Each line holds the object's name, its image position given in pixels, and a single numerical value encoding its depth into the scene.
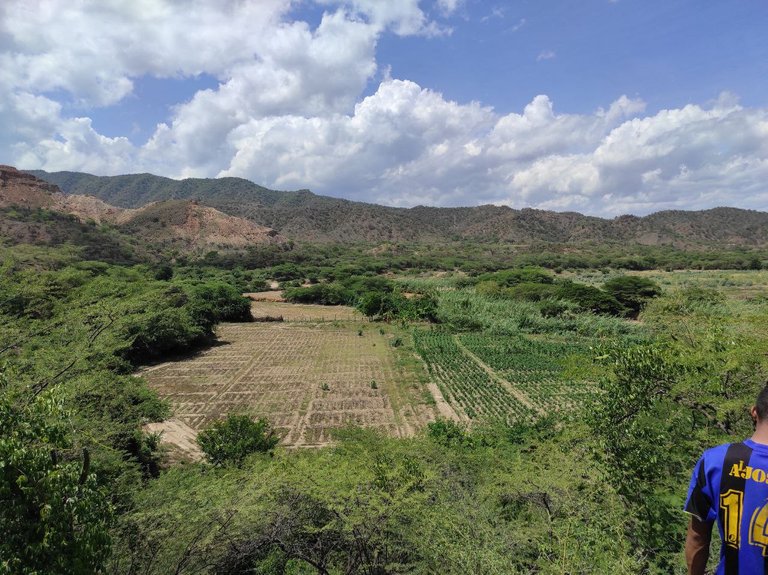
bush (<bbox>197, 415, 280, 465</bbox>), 16.26
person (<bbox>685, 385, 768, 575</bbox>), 2.63
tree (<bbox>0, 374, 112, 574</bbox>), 4.67
